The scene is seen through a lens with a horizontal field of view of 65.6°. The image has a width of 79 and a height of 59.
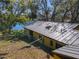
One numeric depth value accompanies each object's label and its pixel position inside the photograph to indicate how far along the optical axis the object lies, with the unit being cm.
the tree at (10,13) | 1456
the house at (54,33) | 797
